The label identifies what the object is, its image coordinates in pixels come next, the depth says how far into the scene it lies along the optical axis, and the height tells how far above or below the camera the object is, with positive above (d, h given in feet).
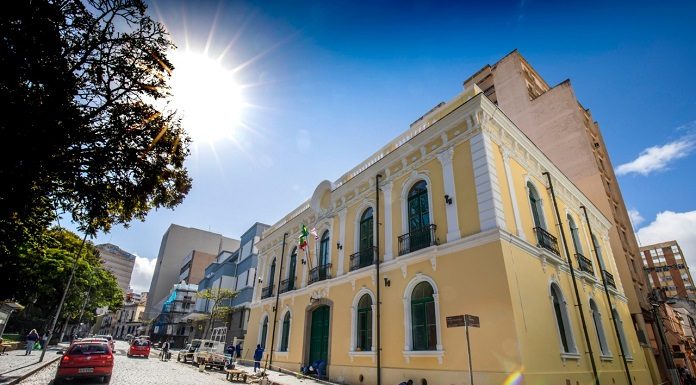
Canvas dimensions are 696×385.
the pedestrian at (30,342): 69.21 -2.39
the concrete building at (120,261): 363.35 +72.51
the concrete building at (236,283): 100.63 +16.59
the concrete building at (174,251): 219.41 +51.64
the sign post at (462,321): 26.45 +1.65
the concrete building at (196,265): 196.75 +37.85
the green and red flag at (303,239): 59.06 +16.36
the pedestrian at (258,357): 57.84 -3.22
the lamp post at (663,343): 66.51 +1.31
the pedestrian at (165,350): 80.54 -3.59
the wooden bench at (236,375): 46.56 -5.03
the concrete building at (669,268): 213.25 +49.59
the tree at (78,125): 19.67 +12.86
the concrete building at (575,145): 72.90 +45.07
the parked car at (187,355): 73.87 -4.13
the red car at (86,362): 35.45 -3.03
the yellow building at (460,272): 32.42 +8.03
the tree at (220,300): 102.91 +10.60
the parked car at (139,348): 80.69 -3.32
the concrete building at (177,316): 164.96 +8.32
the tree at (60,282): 88.28 +13.13
